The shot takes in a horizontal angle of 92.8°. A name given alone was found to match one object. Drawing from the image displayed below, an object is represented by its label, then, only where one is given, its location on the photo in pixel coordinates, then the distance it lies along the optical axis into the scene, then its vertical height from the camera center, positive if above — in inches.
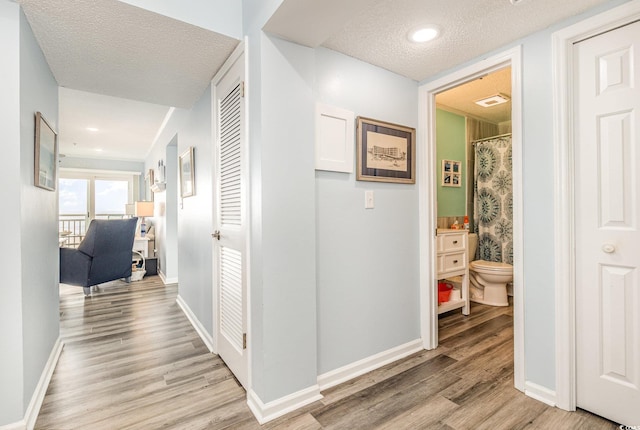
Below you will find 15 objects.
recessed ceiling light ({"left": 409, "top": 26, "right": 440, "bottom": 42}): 69.3 +42.1
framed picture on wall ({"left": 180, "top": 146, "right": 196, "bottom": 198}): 116.4 +17.2
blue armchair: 148.5 -19.0
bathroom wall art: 141.3 +19.3
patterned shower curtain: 147.2 +7.4
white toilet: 132.6 -31.1
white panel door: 58.7 -2.3
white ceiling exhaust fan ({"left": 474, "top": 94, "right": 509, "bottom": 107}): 127.0 +48.8
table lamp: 222.4 +6.0
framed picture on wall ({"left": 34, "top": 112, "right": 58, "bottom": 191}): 68.2 +15.9
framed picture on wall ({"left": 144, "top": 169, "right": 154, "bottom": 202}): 236.9 +27.6
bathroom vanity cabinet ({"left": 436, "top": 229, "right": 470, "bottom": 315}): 116.8 -19.3
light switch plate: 82.9 +4.1
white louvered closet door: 73.3 -1.3
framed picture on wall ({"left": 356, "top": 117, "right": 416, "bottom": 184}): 81.9 +18.0
